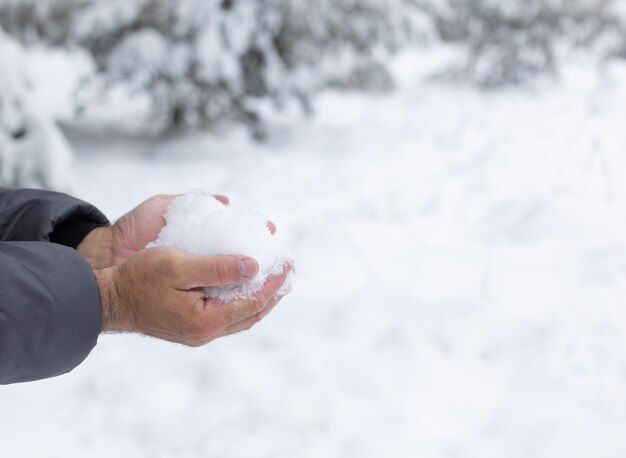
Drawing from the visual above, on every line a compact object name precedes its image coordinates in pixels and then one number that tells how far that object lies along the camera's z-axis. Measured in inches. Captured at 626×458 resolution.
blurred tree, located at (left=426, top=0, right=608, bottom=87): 339.9
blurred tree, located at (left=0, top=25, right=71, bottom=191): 129.6
